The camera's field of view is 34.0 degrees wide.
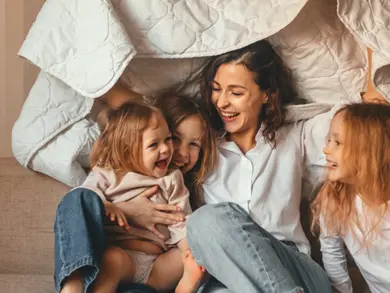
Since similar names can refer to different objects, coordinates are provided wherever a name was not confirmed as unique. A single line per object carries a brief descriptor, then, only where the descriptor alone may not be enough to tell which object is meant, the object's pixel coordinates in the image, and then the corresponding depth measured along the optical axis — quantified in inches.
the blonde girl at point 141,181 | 51.4
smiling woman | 54.7
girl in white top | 49.9
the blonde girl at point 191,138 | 55.6
